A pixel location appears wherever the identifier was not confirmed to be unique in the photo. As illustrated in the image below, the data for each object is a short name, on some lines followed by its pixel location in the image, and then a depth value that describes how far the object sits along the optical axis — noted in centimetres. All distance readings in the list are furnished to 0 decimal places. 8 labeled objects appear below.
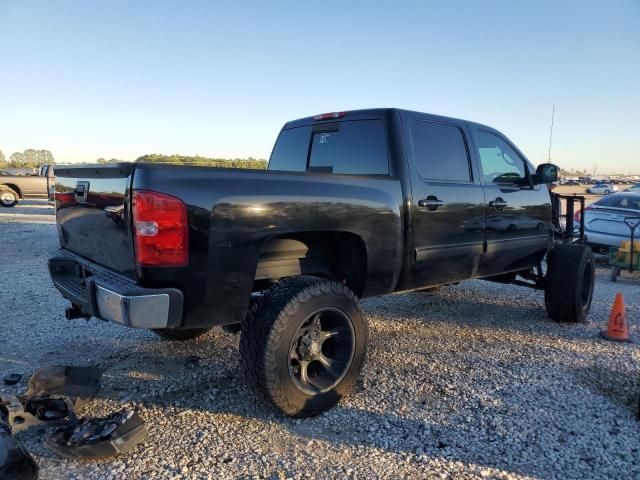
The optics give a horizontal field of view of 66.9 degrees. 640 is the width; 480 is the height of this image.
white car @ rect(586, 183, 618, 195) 4800
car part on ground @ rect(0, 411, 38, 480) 223
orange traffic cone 461
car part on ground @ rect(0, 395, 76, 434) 282
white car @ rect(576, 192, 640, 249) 922
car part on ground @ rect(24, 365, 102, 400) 311
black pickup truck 254
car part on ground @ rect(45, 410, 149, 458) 255
